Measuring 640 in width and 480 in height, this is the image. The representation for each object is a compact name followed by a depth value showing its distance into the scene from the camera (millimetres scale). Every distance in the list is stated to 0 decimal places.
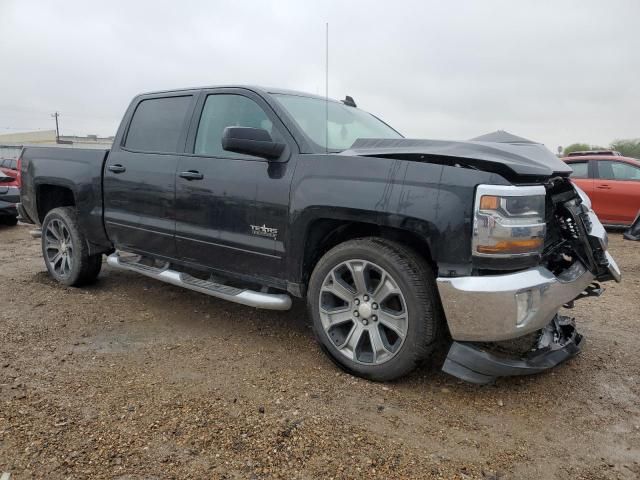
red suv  9016
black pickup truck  2711
